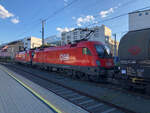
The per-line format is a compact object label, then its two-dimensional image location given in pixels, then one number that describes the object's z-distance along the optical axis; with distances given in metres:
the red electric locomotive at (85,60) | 7.41
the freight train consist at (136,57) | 4.83
